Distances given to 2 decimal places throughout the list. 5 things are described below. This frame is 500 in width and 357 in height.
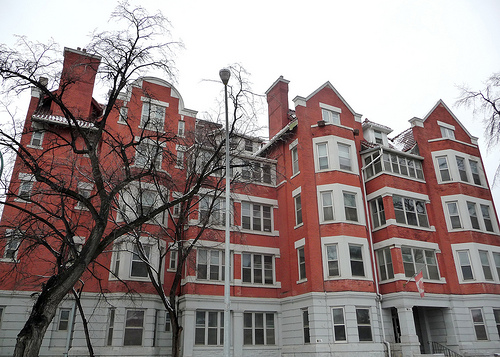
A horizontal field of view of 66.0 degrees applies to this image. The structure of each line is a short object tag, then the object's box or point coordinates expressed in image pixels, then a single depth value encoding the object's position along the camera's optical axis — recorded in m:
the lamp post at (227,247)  11.43
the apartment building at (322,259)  21.02
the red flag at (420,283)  20.88
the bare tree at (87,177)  11.04
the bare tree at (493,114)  18.97
